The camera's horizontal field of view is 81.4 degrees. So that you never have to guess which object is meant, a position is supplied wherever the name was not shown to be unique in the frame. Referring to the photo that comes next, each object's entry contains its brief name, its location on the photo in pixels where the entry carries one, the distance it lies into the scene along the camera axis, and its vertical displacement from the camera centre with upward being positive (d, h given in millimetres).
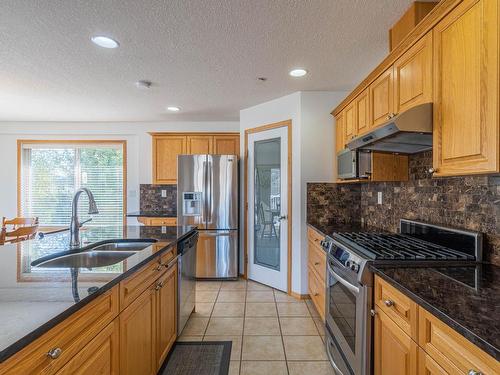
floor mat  2029 -1275
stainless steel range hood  1484 +309
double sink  1724 -442
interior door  3537 -249
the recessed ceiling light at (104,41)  2111 +1084
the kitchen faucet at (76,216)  1913 -197
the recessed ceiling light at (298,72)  2703 +1093
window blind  5059 +177
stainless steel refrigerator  3961 -308
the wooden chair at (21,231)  3167 -512
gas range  1503 -429
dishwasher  2318 -795
